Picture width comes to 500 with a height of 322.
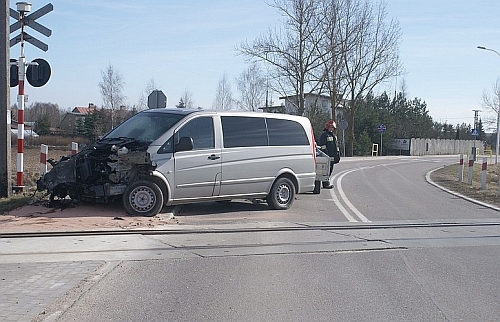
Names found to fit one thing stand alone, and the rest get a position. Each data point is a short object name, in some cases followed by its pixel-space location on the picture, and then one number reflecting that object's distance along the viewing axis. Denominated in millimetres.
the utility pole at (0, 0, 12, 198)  12961
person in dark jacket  18289
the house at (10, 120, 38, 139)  47925
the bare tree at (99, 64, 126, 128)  58338
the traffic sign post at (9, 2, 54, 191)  13719
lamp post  44669
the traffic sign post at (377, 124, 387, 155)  55812
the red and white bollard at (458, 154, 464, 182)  23381
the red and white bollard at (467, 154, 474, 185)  21144
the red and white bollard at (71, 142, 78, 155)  15038
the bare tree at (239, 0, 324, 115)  41562
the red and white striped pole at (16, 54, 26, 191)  13672
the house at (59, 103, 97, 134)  56612
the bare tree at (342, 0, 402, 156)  49562
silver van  11031
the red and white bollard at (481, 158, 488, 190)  19375
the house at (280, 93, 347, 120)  45941
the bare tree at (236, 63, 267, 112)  55375
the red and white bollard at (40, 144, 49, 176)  14870
